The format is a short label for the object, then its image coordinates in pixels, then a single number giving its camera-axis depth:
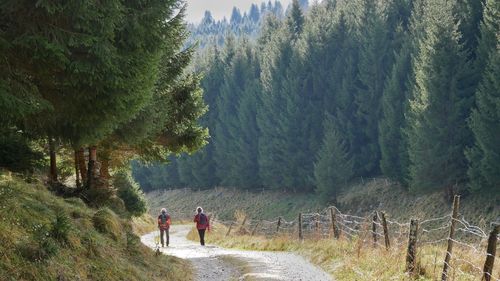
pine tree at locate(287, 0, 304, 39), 66.94
